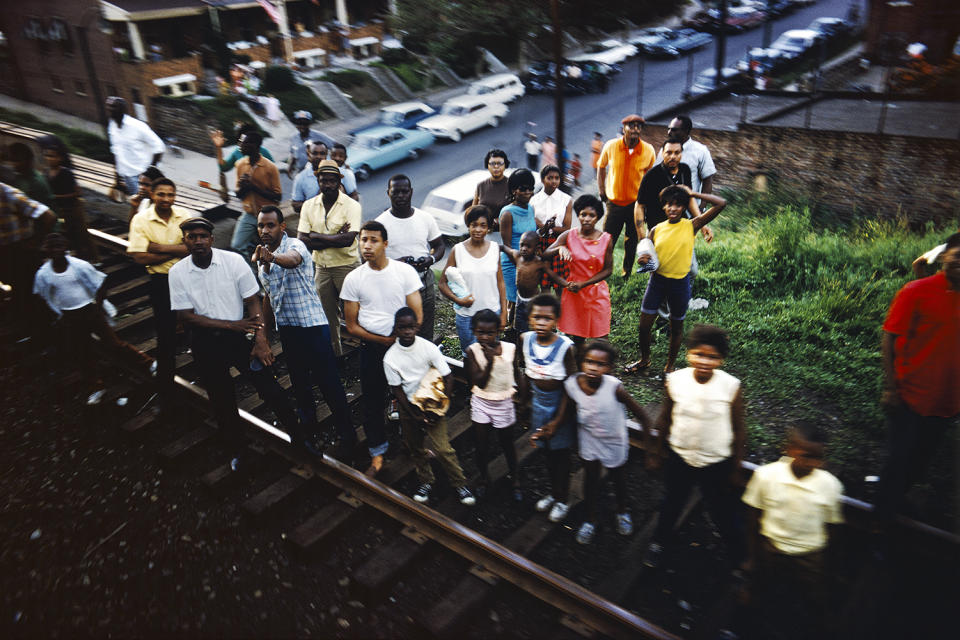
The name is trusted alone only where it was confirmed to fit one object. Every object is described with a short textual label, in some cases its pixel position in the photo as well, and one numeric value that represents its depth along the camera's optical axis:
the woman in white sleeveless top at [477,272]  5.22
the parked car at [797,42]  27.50
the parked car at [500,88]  25.66
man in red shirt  3.68
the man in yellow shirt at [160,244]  5.15
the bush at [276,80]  26.78
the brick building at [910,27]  19.06
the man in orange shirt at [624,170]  7.14
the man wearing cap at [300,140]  7.81
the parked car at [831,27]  30.27
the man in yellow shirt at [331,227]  5.63
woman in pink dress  5.37
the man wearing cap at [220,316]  4.57
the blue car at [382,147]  19.56
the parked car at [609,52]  30.30
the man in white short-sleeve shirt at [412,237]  5.61
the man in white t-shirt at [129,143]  7.41
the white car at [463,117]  22.66
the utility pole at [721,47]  19.98
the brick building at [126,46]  23.33
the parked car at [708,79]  23.42
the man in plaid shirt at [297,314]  4.66
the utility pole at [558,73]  12.02
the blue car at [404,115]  22.50
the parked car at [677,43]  32.59
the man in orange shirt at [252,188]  6.47
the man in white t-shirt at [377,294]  4.66
